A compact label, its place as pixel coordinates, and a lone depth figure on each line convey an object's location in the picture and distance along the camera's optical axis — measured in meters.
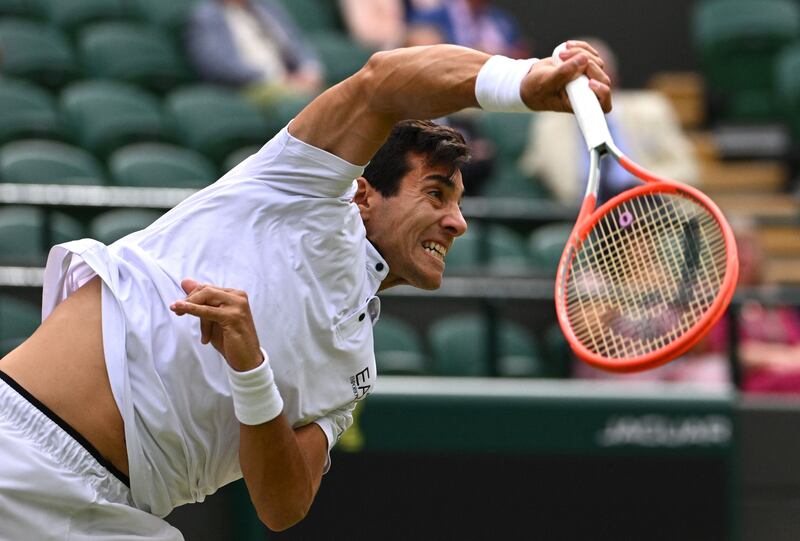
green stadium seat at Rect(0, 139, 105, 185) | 13.95
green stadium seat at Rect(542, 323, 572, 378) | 13.14
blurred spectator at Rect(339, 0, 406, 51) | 20.25
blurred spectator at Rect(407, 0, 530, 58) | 20.16
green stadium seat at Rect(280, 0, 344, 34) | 20.98
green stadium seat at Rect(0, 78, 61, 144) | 14.79
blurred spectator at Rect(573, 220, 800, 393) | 13.05
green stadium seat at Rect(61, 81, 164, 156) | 15.55
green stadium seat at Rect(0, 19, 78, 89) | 16.58
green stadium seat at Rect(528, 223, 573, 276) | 14.91
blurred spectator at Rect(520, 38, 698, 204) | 17.34
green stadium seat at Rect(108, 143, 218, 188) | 14.73
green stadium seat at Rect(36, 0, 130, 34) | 18.00
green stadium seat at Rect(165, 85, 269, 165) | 16.28
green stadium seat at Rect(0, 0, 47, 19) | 17.70
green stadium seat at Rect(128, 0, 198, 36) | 18.66
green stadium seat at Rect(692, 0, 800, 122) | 22.36
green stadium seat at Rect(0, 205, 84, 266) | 12.11
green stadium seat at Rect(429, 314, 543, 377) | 12.93
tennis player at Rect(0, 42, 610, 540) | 5.93
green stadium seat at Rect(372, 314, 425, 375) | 12.59
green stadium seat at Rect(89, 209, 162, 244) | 12.25
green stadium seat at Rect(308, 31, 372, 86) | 19.56
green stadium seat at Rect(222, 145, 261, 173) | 15.57
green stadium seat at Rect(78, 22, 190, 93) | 17.48
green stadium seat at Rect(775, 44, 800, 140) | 21.19
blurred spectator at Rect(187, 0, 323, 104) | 17.87
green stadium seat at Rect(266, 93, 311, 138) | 17.05
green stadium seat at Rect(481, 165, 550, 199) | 17.61
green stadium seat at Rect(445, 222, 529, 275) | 14.19
